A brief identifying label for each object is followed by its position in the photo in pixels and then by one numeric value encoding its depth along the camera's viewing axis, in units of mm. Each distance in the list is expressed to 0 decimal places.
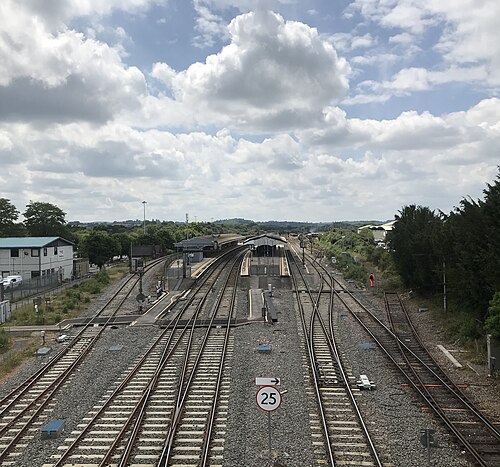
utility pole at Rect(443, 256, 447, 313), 26188
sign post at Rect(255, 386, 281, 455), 10773
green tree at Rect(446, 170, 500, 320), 19016
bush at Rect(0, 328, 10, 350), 22883
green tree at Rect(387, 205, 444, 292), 30188
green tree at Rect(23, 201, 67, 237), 81688
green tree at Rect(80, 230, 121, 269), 59531
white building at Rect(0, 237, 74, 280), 47719
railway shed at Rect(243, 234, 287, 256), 59062
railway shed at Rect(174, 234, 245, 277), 61706
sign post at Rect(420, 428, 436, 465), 10305
